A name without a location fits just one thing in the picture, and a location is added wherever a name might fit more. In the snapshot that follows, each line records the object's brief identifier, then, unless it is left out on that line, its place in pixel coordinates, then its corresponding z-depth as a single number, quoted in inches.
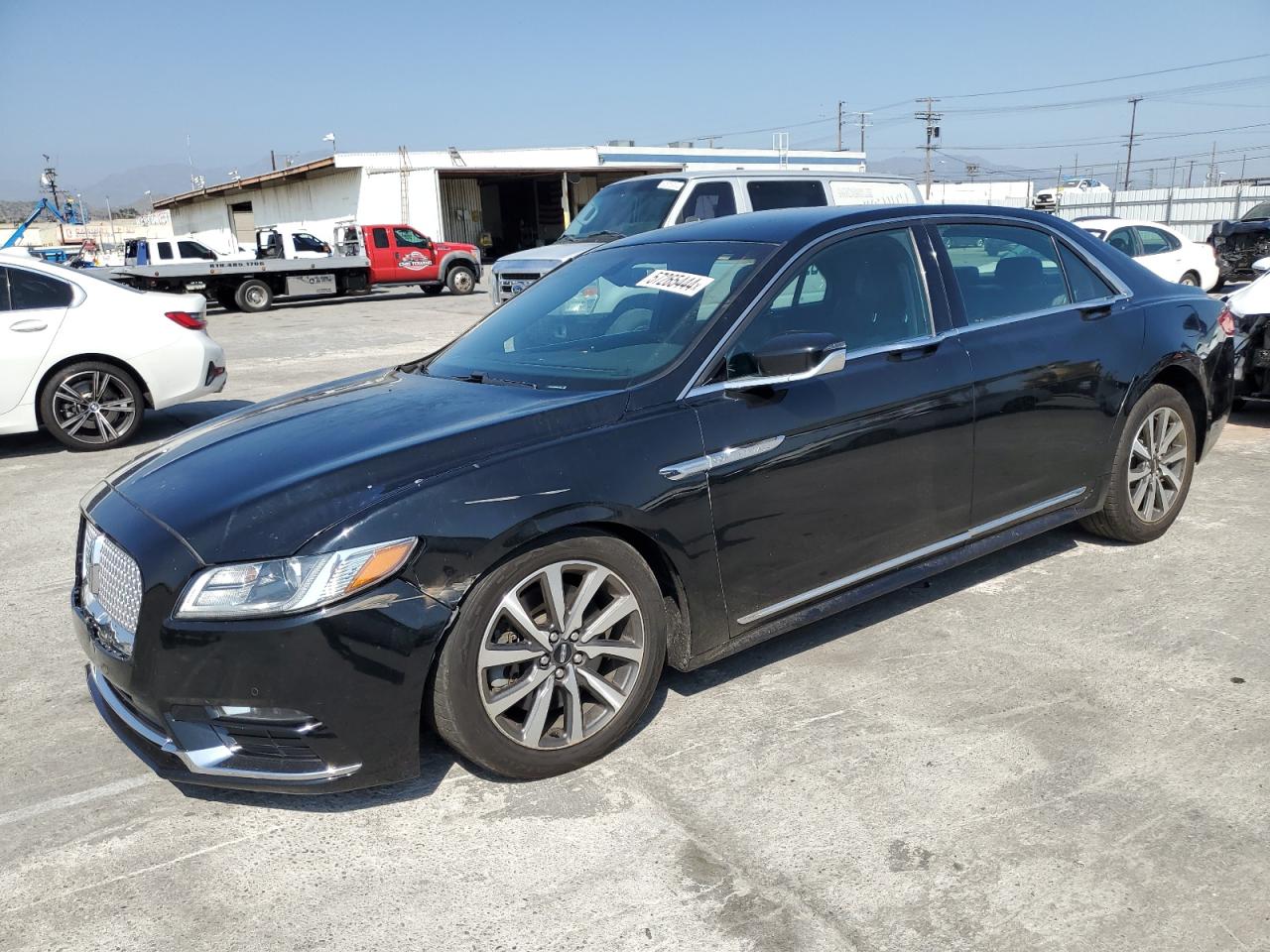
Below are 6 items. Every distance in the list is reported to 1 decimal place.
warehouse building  1557.6
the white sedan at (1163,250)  566.6
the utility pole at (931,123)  2645.2
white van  450.3
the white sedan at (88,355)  316.2
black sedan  110.7
